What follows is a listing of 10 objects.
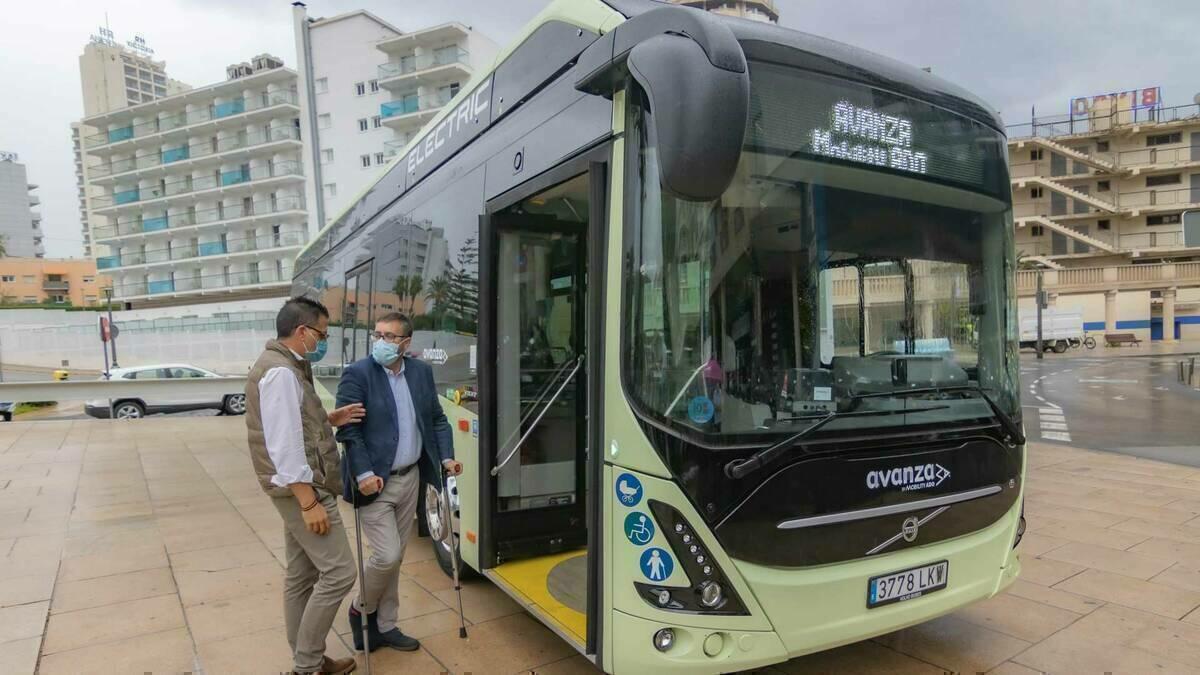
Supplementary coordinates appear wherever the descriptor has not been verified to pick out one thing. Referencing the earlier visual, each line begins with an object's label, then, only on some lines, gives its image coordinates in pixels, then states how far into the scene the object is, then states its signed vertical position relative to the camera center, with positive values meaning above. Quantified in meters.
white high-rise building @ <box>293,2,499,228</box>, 50.03 +17.42
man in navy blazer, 3.68 -0.74
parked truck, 40.94 -2.13
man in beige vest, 3.13 -0.68
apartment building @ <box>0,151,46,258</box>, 129.12 +23.67
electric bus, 2.78 -0.15
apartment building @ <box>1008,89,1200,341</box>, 54.31 +8.29
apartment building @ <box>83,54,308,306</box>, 57.66 +11.95
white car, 17.52 -1.91
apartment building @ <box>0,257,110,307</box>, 97.19 +7.73
